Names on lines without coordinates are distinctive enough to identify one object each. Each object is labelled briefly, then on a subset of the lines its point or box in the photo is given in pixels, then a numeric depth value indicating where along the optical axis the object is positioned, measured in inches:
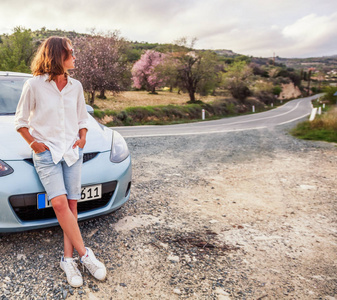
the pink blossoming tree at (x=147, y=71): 1391.5
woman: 77.3
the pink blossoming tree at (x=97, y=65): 746.8
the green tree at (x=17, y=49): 608.7
